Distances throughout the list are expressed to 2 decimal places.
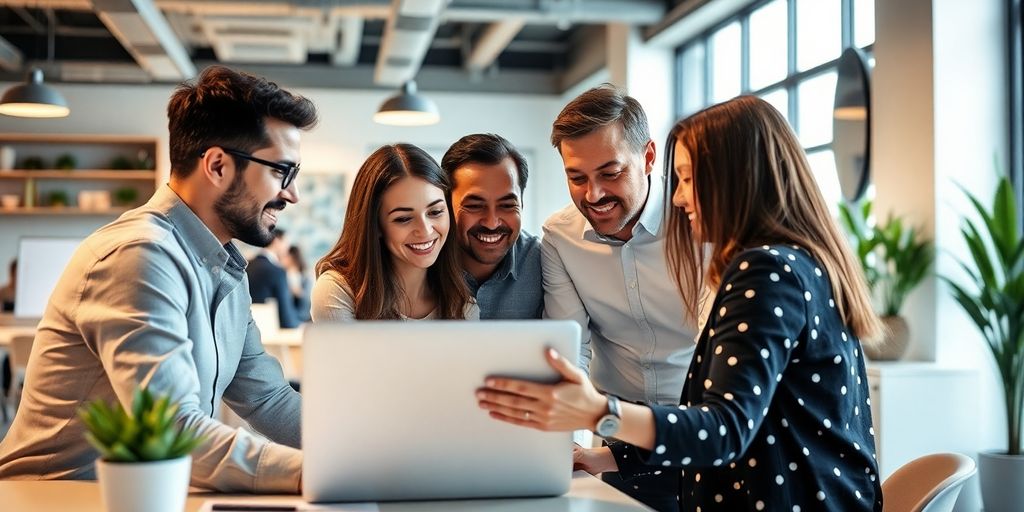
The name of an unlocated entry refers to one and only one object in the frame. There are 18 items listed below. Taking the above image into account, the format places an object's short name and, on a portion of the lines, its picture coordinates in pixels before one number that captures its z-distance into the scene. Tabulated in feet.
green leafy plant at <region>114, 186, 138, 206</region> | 31.76
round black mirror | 17.02
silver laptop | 4.74
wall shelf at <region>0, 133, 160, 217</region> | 31.40
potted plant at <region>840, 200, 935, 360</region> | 15.16
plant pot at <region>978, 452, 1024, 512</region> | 13.48
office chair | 5.44
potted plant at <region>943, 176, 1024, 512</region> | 13.58
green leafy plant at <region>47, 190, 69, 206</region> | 31.45
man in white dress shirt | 7.86
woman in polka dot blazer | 4.76
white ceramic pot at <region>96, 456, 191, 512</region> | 4.32
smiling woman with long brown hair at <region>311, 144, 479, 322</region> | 7.48
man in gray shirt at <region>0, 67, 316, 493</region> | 5.35
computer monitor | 20.52
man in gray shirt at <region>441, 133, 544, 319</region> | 7.95
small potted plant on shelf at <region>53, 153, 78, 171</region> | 31.60
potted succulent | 4.32
